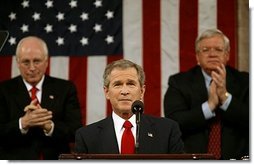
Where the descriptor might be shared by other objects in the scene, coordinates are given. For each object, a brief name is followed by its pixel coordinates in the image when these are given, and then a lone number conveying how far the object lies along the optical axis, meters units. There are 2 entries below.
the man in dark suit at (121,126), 8.22
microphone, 7.49
